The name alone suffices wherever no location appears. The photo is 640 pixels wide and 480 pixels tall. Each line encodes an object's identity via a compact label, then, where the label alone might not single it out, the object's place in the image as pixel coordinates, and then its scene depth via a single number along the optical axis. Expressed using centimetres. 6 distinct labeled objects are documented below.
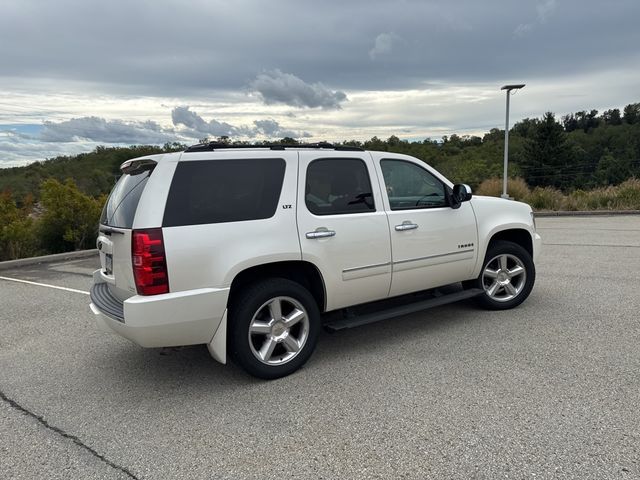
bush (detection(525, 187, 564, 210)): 1794
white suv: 359
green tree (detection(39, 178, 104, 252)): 1202
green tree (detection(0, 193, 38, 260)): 1105
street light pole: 1658
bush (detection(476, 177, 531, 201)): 1880
